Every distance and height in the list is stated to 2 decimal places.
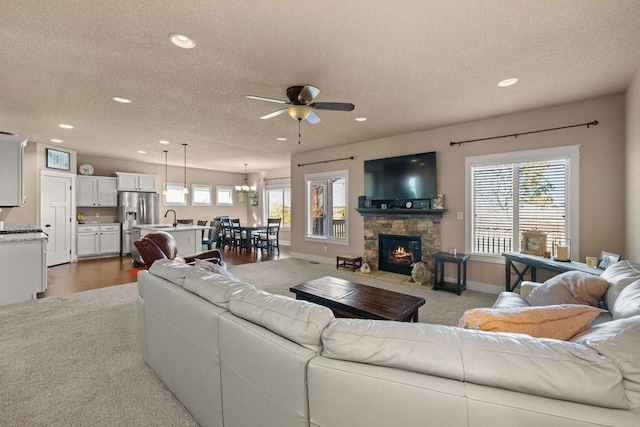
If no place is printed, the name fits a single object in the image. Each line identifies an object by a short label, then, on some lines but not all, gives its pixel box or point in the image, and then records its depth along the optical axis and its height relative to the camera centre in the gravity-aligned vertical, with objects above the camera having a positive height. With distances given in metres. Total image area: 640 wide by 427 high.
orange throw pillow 1.30 -0.50
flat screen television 4.96 +0.68
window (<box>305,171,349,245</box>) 6.42 +0.18
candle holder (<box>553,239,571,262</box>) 3.51 -0.46
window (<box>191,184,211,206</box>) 9.74 +0.66
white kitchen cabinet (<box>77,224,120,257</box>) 6.94 -0.67
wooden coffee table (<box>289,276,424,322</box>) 2.42 -0.83
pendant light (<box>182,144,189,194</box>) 6.41 +1.51
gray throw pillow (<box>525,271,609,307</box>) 2.08 -0.58
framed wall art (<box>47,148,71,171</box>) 6.21 +1.23
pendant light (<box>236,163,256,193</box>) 9.78 +0.92
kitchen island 5.95 -0.46
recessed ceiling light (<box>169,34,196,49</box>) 2.27 +1.43
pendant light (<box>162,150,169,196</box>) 7.34 +1.35
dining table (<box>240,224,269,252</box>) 8.34 -0.61
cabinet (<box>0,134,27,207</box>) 4.17 +0.65
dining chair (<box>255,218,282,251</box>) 8.07 -0.72
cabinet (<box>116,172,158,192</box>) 7.68 +0.90
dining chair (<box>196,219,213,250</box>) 7.20 -0.67
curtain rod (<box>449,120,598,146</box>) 3.57 +1.17
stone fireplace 4.96 -0.29
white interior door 6.10 -0.02
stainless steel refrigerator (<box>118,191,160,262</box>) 7.57 +0.04
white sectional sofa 0.79 -0.53
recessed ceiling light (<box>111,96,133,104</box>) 3.53 +1.45
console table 3.20 -0.61
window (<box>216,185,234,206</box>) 10.45 +0.70
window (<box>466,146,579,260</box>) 3.79 +0.24
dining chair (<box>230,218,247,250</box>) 8.62 -0.71
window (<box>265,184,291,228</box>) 10.21 +0.40
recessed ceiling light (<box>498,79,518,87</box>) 3.04 +1.45
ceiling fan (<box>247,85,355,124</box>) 2.96 +1.18
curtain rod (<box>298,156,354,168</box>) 6.16 +1.23
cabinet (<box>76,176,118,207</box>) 7.06 +0.57
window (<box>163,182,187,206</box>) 9.10 +0.57
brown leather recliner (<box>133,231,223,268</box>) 3.03 -0.41
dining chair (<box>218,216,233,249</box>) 8.95 -0.68
